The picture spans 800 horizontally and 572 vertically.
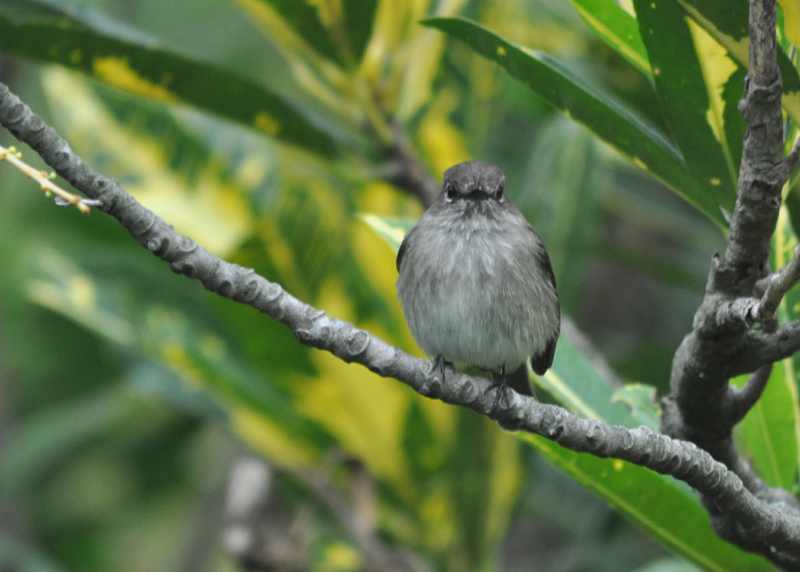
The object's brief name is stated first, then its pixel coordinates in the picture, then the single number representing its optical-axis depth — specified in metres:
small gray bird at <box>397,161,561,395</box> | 5.68
